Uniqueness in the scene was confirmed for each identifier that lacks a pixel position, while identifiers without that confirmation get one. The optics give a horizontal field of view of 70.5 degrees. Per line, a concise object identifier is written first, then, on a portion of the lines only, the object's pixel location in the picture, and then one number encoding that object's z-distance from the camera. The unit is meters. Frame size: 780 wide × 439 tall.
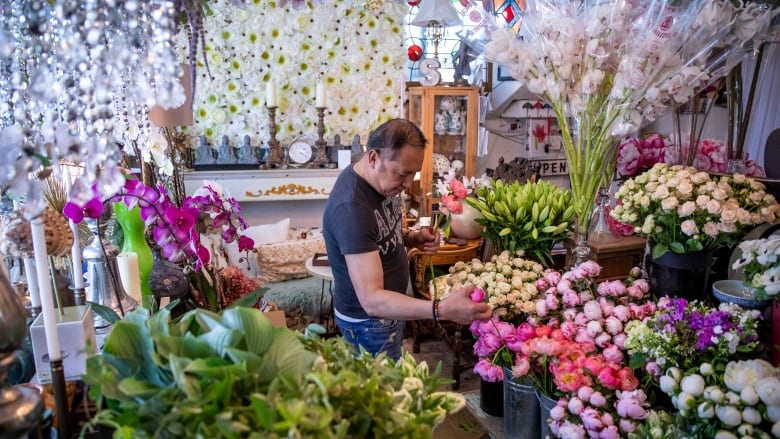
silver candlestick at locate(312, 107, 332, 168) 4.31
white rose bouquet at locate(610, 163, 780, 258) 1.43
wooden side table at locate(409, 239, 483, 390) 3.11
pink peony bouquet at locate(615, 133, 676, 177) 1.92
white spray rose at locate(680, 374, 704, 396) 1.11
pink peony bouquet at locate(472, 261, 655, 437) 1.23
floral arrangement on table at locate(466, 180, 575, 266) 1.92
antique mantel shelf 4.13
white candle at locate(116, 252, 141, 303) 1.33
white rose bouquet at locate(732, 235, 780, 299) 1.12
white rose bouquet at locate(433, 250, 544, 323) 1.58
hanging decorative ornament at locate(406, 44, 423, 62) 4.58
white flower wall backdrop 4.25
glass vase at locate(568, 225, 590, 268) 1.85
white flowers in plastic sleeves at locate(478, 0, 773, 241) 1.58
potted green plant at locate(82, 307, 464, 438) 0.59
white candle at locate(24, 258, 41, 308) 0.94
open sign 5.23
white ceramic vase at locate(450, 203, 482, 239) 2.97
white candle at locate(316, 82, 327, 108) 4.17
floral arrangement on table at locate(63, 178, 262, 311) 1.29
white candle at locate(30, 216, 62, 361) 0.76
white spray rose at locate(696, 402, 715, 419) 1.08
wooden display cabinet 4.27
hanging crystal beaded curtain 0.68
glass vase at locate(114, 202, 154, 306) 1.42
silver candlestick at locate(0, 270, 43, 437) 0.68
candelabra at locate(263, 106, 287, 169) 4.30
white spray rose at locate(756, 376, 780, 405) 1.01
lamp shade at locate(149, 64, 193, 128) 1.79
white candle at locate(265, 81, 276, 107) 4.17
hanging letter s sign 4.21
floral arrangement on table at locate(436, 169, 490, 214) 2.26
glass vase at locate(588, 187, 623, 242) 2.06
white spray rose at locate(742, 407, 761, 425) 1.04
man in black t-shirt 1.51
